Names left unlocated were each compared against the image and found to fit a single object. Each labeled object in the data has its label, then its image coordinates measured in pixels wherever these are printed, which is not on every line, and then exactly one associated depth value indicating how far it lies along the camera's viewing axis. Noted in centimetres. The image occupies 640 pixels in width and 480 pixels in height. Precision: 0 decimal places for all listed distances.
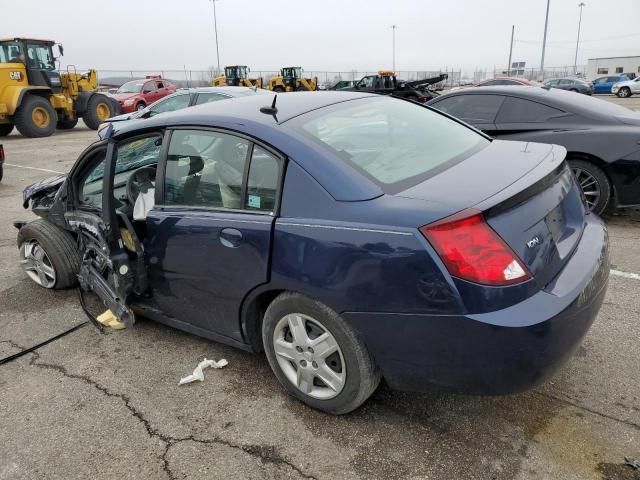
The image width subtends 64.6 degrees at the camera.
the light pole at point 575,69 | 6316
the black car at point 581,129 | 489
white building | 5266
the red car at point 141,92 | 2211
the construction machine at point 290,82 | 2959
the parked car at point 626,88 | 3138
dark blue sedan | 196
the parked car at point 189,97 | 870
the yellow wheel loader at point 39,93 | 1622
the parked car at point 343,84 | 2741
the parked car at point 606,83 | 3491
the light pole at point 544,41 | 4347
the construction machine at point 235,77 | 2938
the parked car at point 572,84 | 2927
